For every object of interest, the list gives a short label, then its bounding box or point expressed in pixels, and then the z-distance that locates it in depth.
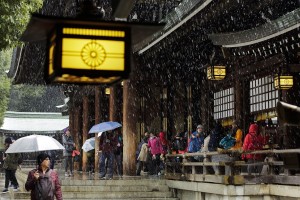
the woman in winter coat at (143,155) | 17.53
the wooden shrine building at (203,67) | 12.79
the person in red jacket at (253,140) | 13.09
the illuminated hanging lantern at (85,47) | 4.02
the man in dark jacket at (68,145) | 18.52
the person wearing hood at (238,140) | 13.96
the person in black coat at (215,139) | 14.09
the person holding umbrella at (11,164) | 17.05
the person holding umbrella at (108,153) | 16.84
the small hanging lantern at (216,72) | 15.60
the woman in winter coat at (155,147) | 17.28
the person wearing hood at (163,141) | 18.02
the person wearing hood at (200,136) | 14.90
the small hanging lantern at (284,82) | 13.45
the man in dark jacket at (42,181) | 7.58
